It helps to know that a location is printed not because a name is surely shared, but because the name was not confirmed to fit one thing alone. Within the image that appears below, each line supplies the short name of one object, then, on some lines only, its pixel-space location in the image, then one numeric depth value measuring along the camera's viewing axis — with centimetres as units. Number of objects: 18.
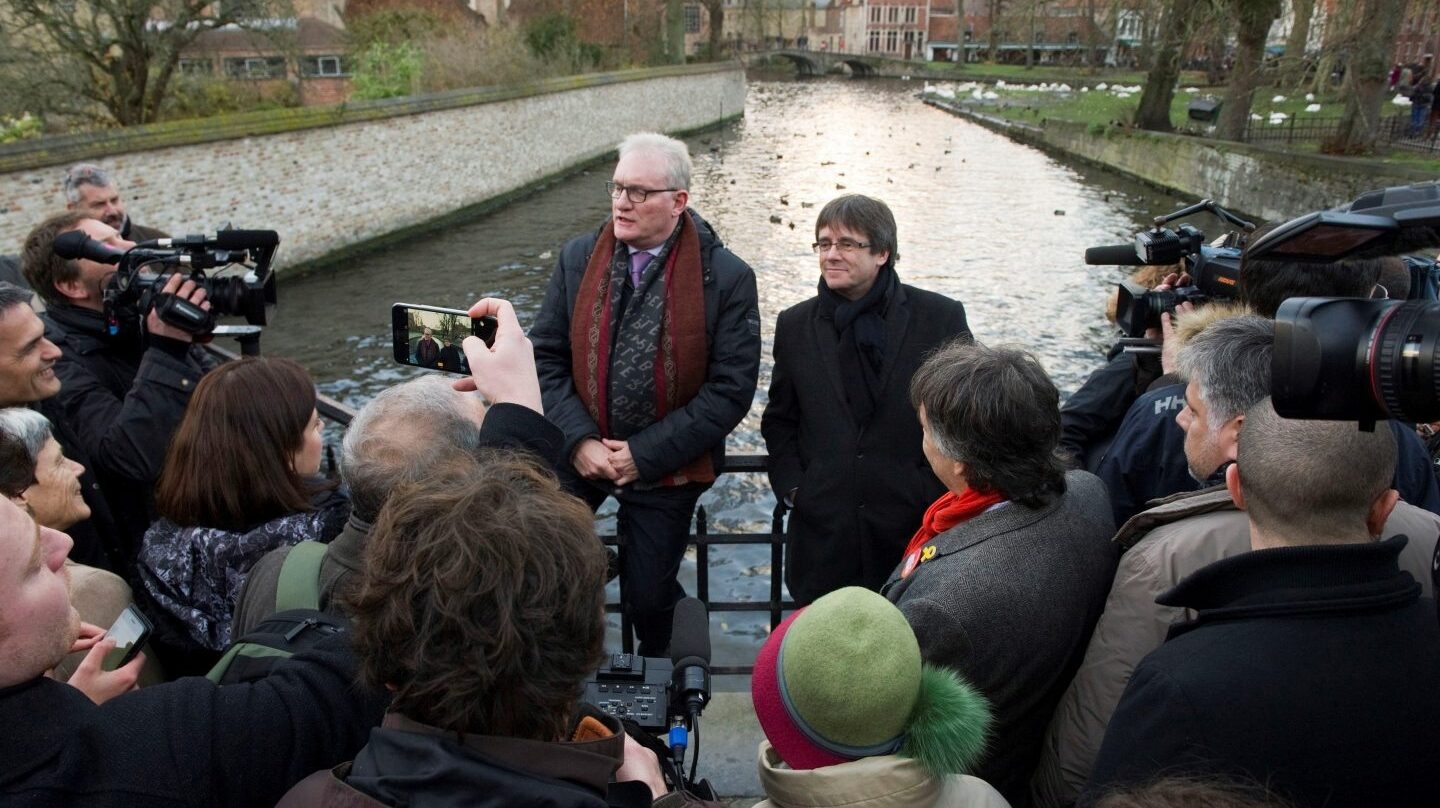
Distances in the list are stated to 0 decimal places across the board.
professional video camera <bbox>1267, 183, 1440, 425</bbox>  138
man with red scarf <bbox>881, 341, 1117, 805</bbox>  202
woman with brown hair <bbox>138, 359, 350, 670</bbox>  231
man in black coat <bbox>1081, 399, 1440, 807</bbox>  153
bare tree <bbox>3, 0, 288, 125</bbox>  1330
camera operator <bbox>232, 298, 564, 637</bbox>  198
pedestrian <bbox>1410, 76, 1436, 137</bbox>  2411
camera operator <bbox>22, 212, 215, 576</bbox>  306
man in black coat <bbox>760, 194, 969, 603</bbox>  324
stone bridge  7006
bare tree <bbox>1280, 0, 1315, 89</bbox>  1616
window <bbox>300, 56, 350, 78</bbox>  2592
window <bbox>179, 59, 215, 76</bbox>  1669
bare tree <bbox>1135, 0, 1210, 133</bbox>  2569
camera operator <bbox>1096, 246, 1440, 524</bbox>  267
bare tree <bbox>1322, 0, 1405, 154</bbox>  1516
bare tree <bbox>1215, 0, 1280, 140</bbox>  1916
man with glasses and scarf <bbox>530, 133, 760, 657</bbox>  333
